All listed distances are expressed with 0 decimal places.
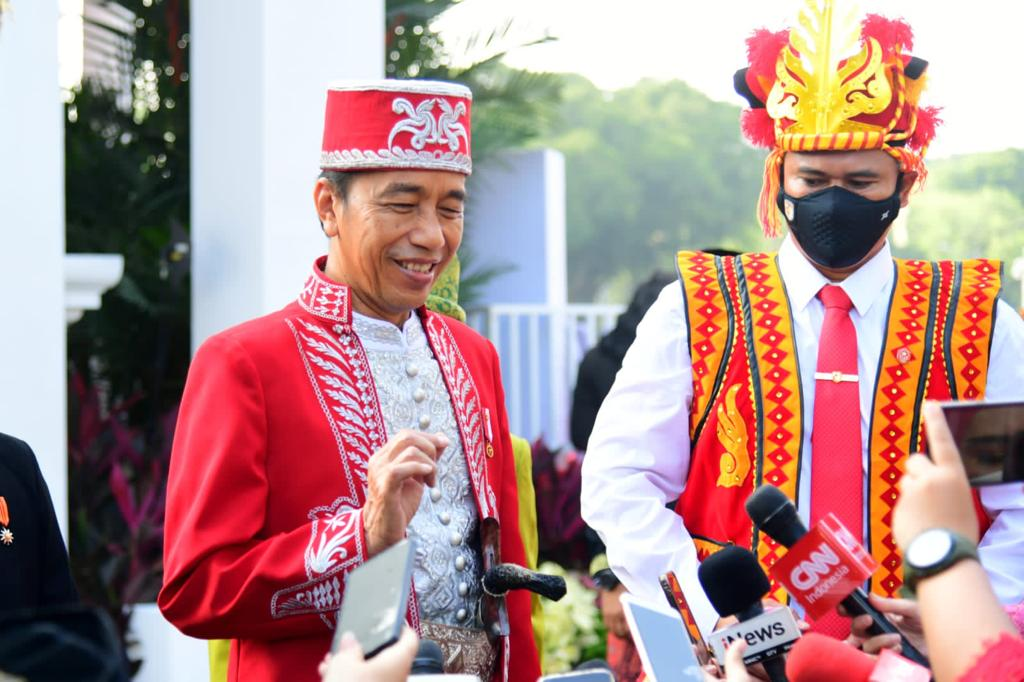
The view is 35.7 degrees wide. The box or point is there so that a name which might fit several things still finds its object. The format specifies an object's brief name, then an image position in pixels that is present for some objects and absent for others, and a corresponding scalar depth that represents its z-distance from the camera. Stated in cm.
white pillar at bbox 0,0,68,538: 536
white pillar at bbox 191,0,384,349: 612
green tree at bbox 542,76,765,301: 5178
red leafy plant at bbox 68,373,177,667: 664
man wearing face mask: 358
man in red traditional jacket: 310
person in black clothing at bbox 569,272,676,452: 762
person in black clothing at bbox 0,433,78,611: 322
